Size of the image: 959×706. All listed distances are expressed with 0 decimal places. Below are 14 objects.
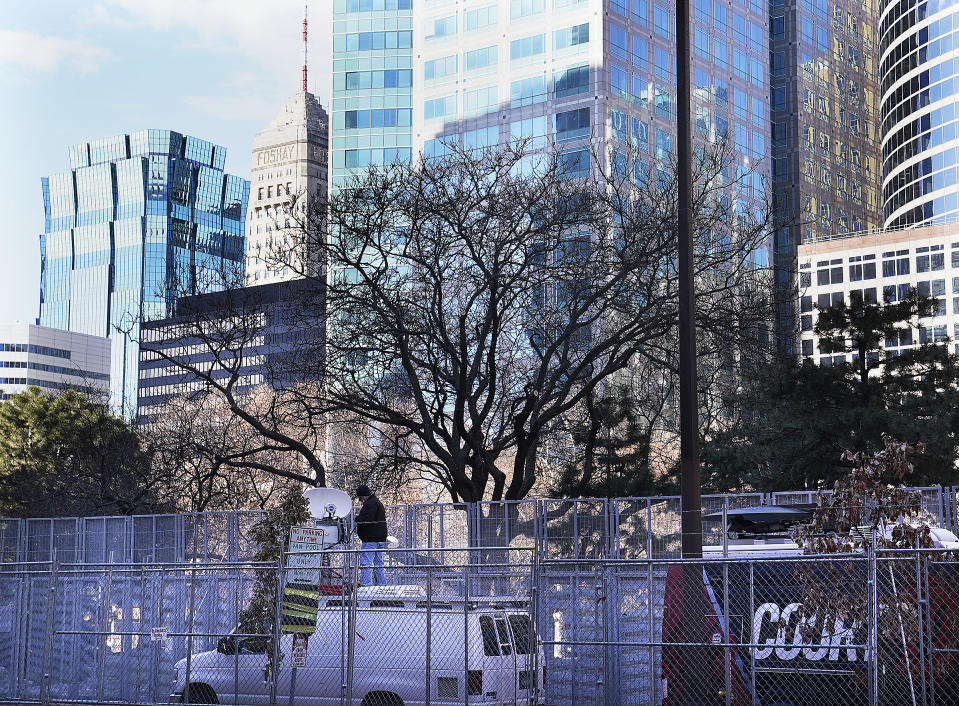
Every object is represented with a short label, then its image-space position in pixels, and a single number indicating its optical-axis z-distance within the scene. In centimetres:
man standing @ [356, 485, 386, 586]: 2109
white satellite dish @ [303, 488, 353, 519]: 2033
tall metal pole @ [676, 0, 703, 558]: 1505
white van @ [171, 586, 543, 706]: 1538
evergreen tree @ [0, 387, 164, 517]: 4119
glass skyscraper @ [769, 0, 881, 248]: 11369
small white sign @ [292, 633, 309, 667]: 1555
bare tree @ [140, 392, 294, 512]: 3025
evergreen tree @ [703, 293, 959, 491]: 3444
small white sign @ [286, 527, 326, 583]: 1562
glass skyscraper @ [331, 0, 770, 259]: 8581
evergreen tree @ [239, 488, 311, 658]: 1753
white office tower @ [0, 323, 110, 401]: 18912
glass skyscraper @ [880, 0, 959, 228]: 11400
